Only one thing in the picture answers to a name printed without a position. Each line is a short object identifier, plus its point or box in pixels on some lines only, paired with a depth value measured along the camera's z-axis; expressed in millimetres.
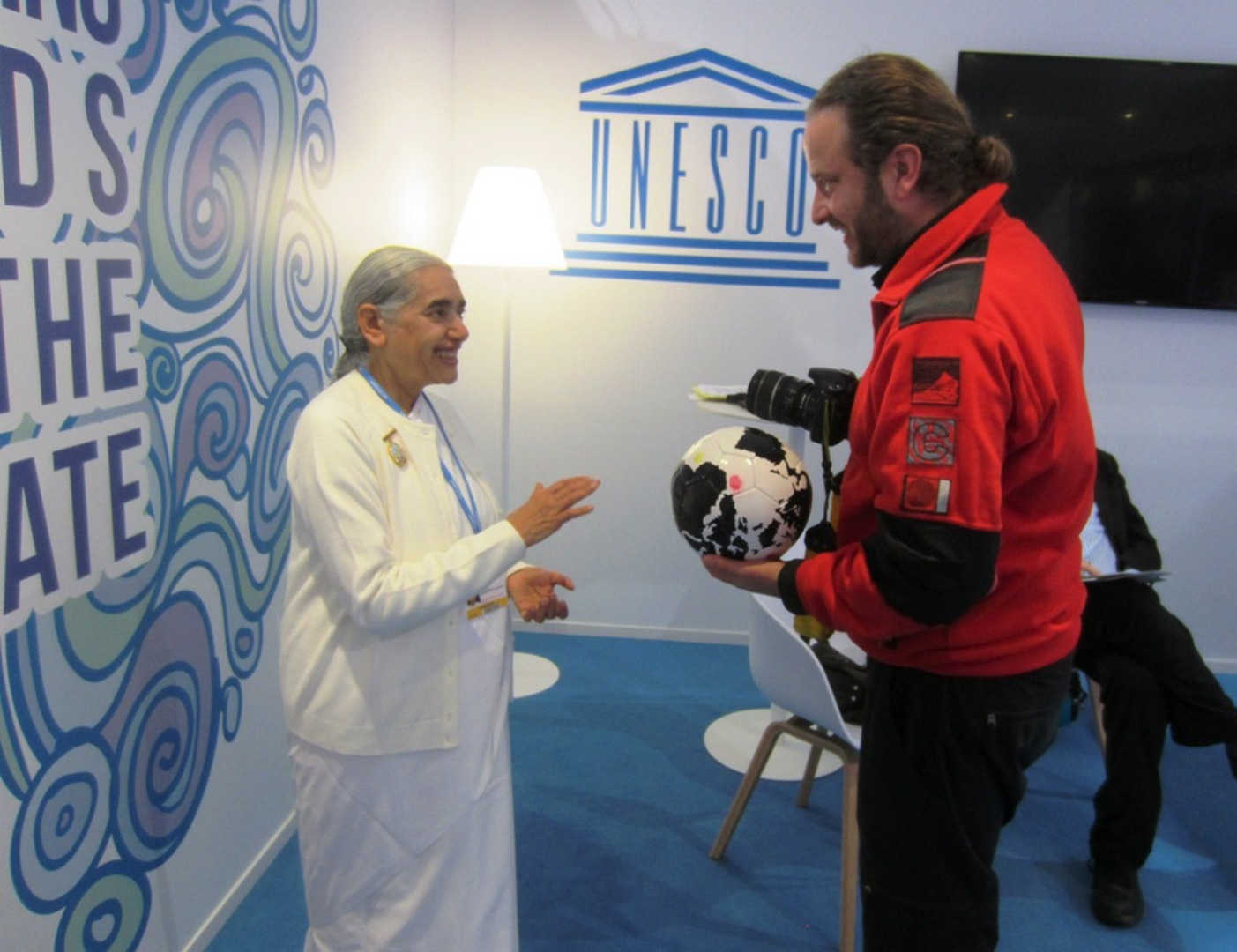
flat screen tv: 3463
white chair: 2197
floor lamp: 3289
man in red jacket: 1221
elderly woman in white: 1548
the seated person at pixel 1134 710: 2393
